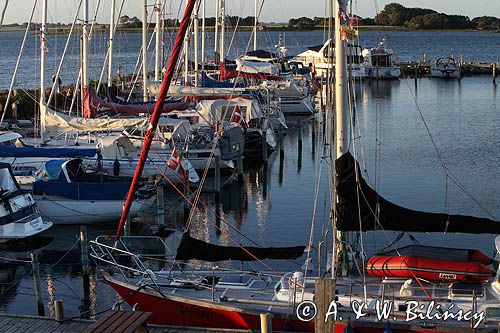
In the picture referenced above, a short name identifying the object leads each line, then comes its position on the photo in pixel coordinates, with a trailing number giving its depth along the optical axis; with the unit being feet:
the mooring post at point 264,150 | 151.84
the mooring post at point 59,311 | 64.23
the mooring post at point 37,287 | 73.72
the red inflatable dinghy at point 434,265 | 61.11
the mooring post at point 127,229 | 92.58
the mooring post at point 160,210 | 103.45
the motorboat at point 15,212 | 96.07
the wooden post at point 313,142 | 165.02
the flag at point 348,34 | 63.72
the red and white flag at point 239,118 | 154.49
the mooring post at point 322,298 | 55.11
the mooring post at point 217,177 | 123.65
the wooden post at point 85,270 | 80.84
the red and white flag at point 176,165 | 122.62
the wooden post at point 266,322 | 54.95
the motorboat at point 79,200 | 105.29
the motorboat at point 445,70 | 318.86
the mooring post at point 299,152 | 156.03
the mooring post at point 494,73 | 299.83
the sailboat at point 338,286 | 58.80
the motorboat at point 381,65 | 318.65
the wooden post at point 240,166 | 135.74
